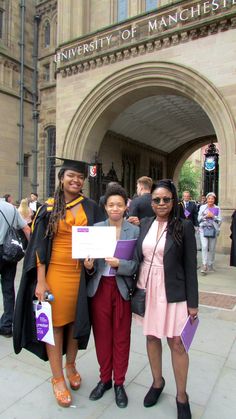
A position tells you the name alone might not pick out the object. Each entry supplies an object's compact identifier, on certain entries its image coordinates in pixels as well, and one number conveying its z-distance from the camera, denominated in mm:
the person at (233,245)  6590
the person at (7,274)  4242
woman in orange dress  2703
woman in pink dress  2555
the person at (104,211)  2980
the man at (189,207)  10070
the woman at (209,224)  8117
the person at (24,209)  7970
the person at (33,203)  11617
